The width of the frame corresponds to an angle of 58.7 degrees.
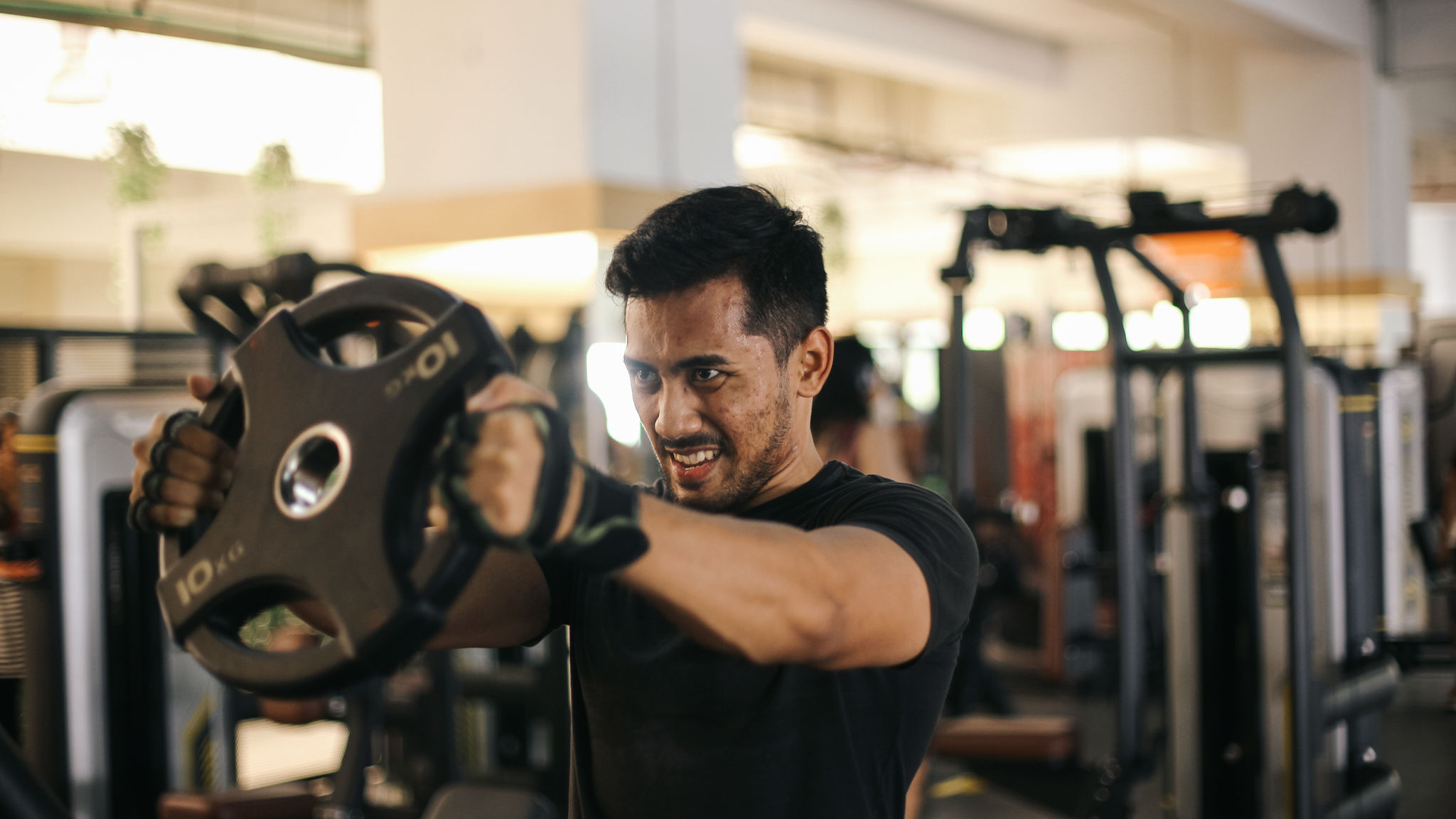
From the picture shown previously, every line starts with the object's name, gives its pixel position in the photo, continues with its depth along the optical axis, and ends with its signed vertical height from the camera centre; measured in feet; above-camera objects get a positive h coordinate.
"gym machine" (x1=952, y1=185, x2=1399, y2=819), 10.19 -1.28
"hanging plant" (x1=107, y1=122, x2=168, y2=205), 19.29 +3.80
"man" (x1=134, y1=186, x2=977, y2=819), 3.08 -0.47
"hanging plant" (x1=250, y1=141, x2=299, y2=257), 20.11 +3.54
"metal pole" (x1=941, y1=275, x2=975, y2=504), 12.83 -0.11
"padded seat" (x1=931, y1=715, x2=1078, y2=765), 10.64 -2.88
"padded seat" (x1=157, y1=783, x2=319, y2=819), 9.08 -2.78
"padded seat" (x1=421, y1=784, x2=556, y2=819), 4.57 -1.42
